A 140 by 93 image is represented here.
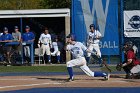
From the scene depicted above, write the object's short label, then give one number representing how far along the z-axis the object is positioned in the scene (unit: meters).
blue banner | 23.22
